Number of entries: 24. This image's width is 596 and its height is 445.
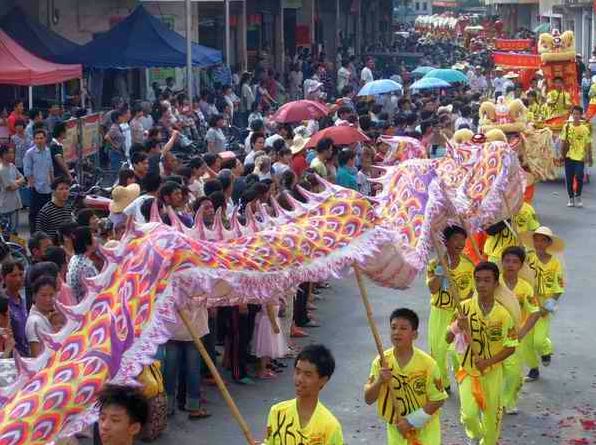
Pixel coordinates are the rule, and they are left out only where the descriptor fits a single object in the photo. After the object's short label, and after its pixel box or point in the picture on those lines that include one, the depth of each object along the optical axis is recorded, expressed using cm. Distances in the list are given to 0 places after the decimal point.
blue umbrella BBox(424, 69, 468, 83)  2694
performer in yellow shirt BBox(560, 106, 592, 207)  1892
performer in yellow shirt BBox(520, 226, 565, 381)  1043
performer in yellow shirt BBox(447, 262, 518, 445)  852
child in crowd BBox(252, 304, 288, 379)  1073
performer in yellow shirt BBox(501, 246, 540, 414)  941
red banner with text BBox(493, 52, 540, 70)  2661
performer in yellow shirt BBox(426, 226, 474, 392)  967
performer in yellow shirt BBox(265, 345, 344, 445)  619
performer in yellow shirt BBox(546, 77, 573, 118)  2159
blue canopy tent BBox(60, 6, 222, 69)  2128
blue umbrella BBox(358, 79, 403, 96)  2405
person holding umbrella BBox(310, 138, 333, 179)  1484
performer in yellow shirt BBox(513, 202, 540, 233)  1220
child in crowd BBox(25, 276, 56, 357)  810
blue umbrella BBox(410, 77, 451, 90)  2585
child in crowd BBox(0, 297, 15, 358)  792
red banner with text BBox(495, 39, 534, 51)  3512
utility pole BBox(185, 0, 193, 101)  2078
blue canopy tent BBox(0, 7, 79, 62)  2133
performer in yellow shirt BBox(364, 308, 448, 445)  735
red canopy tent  1859
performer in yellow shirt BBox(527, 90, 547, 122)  2152
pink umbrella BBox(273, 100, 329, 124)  1912
